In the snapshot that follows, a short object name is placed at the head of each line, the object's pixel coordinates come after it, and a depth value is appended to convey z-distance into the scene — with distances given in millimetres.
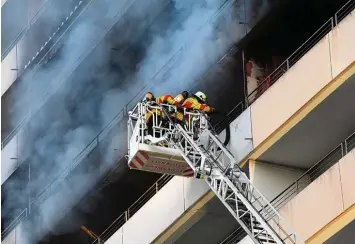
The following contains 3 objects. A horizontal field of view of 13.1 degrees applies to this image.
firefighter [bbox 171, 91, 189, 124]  30766
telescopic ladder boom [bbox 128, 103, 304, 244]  28422
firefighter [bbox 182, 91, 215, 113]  30828
